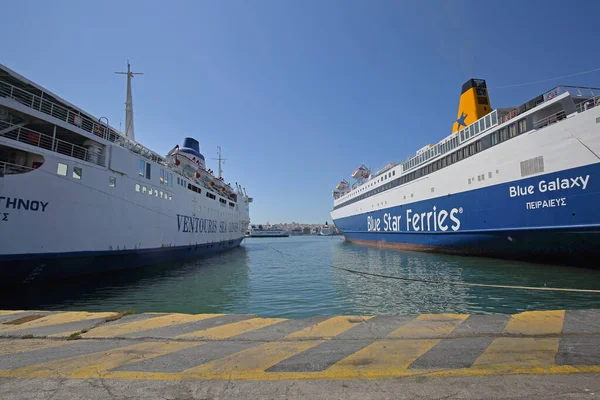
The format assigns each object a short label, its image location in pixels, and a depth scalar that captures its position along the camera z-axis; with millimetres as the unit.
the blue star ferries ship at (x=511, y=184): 14438
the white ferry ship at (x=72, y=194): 11406
